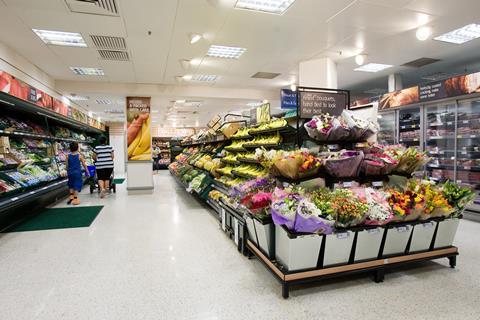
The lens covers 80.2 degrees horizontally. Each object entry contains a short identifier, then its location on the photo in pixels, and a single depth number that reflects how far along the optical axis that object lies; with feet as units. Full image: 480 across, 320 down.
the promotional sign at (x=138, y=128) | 30.14
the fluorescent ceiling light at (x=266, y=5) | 13.84
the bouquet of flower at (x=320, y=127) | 10.51
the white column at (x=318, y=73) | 22.13
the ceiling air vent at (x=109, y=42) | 17.75
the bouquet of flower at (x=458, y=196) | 10.29
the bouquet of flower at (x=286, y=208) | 8.25
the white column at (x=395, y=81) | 27.14
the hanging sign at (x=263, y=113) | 15.50
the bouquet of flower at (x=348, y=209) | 8.61
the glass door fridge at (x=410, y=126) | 22.97
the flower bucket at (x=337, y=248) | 8.80
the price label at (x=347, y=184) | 10.28
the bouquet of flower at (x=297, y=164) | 9.76
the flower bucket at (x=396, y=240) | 9.64
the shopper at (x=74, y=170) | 22.41
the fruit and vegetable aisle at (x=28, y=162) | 15.69
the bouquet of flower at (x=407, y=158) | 10.69
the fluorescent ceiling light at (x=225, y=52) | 20.43
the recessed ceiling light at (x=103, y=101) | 38.02
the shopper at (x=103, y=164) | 26.66
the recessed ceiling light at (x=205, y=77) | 27.25
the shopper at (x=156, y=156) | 51.59
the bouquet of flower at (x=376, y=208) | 9.01
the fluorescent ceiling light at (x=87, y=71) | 24.55
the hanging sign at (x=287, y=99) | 22.84
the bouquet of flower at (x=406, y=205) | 9.41
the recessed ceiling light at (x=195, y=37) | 17.23
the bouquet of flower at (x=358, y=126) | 10.44
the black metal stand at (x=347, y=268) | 8.39
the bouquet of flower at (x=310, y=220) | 8.19
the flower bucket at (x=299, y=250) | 8.40
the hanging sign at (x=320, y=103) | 12.24
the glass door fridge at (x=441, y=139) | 20.81
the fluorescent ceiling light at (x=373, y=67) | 24.60
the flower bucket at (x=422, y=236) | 9.98
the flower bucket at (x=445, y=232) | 10.37
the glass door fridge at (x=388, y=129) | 24.41
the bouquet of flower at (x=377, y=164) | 10.19
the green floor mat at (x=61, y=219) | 16.49
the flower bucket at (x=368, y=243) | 9.21
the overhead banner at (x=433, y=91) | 18.19
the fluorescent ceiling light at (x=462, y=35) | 17.48
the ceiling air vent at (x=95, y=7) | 13.23
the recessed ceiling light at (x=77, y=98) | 33.54
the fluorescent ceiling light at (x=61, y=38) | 17.10
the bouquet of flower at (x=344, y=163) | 9.83
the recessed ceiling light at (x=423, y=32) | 16.48
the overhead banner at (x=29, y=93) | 16.63
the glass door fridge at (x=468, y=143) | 19.19
